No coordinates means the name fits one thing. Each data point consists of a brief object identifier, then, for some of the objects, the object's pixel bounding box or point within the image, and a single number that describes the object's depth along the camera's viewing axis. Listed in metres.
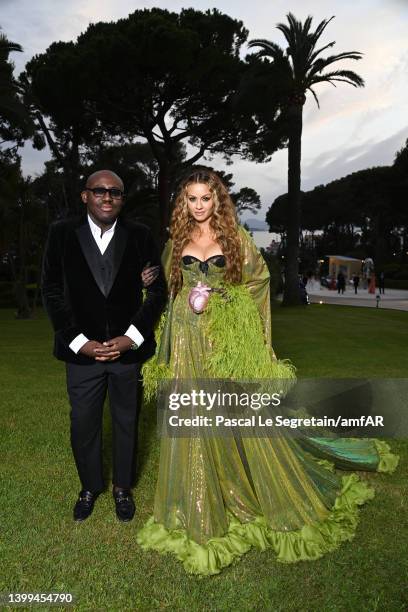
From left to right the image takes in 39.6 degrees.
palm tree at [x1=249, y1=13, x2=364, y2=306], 23.45
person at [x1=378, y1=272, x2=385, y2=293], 37.97
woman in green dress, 3.43
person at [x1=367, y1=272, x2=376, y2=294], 40.27
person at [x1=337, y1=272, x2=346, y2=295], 38.28
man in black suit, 3.58
